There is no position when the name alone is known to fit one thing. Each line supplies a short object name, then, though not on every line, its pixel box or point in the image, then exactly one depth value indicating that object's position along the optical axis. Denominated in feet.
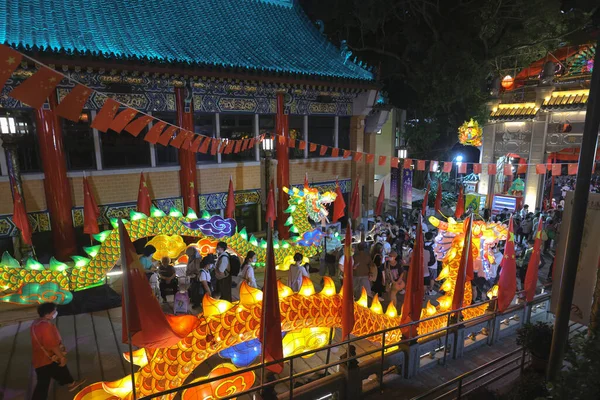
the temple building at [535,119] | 51.91
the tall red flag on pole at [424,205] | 48.95
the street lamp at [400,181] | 45.74
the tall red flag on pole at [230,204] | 39.28
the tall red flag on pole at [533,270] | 25.29
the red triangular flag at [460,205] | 44.66
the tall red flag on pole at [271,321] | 14.49
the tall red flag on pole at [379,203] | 48.45
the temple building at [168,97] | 32.37
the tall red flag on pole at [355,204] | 44.09
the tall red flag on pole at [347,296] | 18.53
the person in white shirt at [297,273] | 25.68
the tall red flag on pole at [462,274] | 21.61
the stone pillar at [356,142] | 51.26
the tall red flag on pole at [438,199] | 50.97
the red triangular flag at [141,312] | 13.08
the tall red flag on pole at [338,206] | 40.98
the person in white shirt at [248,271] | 24.94
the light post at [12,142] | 25.57
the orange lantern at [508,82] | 58.08
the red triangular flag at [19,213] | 28.25
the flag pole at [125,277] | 12.57
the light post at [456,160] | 80.07
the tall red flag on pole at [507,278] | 23.88
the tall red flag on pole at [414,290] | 19.76
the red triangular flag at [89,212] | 32.12
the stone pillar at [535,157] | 55.36
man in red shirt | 15.89
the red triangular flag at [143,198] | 35.09
